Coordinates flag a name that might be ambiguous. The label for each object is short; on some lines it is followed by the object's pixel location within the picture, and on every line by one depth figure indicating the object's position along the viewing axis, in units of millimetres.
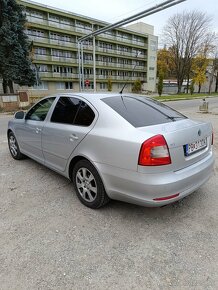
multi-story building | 32688
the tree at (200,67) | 47022
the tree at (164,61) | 52250
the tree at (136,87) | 42500
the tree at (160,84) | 37062
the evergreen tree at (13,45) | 17203
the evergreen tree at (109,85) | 38956
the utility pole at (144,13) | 9122
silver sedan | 2262
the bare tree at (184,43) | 42500
